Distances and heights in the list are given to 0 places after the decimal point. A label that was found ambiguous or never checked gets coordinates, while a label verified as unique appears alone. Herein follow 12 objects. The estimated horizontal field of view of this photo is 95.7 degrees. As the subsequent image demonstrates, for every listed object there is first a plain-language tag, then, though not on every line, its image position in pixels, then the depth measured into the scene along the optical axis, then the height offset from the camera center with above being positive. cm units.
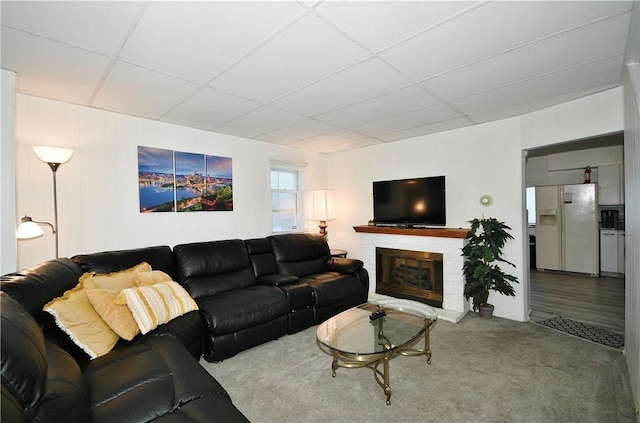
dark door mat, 281 -133
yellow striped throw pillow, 204 -70
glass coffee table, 206 -101
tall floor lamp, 222 +30
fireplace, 391 -97
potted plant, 338 -70
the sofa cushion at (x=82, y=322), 169 -66
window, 471 +22
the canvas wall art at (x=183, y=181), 332 +38
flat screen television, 397 +9
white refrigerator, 547 -45
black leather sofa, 108 -84
